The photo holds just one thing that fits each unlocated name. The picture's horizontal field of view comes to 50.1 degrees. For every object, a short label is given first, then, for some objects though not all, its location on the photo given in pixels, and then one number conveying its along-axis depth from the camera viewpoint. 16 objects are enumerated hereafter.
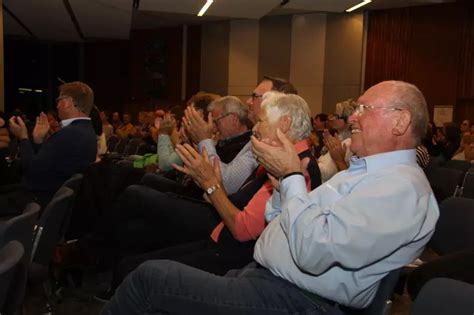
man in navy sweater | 3.43
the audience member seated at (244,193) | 2.13
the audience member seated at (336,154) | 3.44
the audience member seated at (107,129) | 10.04
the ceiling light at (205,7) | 9.65
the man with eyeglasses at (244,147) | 2.69
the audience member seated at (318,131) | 6.20
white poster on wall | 10.11
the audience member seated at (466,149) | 6.44
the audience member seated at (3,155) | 4.23
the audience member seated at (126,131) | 10.54
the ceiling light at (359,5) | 9.53
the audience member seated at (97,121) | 4.58
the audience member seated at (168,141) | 4.01
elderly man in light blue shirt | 1.45
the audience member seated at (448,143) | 6.57
